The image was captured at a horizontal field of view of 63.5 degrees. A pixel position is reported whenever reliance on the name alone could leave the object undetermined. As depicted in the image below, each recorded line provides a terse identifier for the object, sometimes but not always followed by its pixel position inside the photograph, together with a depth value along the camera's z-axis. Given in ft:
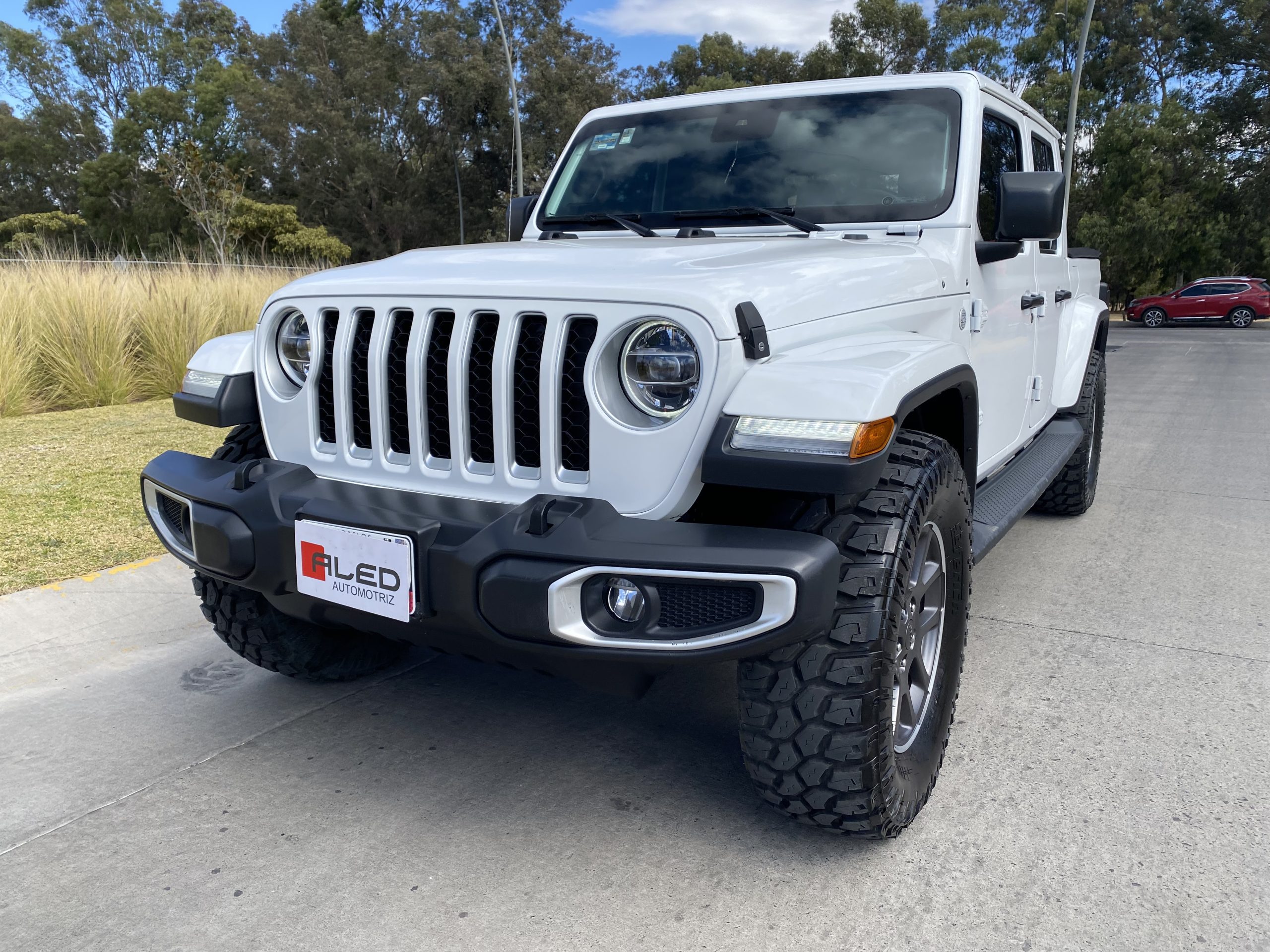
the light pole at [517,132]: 61.52
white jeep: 6.63
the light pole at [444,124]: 128.77
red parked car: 85.15
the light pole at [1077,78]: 59.00
